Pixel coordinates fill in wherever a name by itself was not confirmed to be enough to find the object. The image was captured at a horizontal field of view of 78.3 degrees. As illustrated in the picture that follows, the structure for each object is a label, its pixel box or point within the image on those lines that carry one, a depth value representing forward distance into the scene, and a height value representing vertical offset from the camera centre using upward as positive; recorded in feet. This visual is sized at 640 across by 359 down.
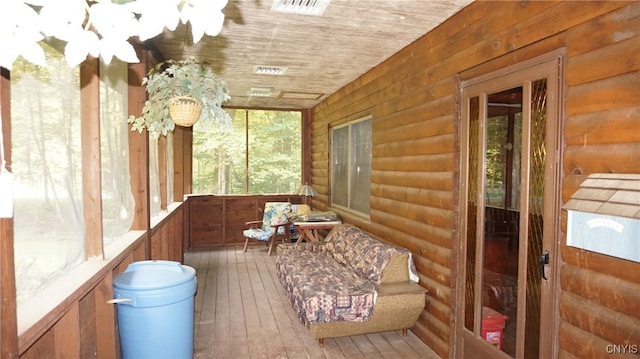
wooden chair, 20.51 -3.08
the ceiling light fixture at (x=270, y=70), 14.78 +3.77
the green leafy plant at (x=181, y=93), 8.86 +1.70
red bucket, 8.11 -3.32
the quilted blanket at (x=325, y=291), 9.70 -3.21
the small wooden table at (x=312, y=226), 17.15 -2.54
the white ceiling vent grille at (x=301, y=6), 8.82 +3.70
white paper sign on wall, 4.62 -0.84
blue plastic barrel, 7.00 -2.64
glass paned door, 6.72 -0.81
